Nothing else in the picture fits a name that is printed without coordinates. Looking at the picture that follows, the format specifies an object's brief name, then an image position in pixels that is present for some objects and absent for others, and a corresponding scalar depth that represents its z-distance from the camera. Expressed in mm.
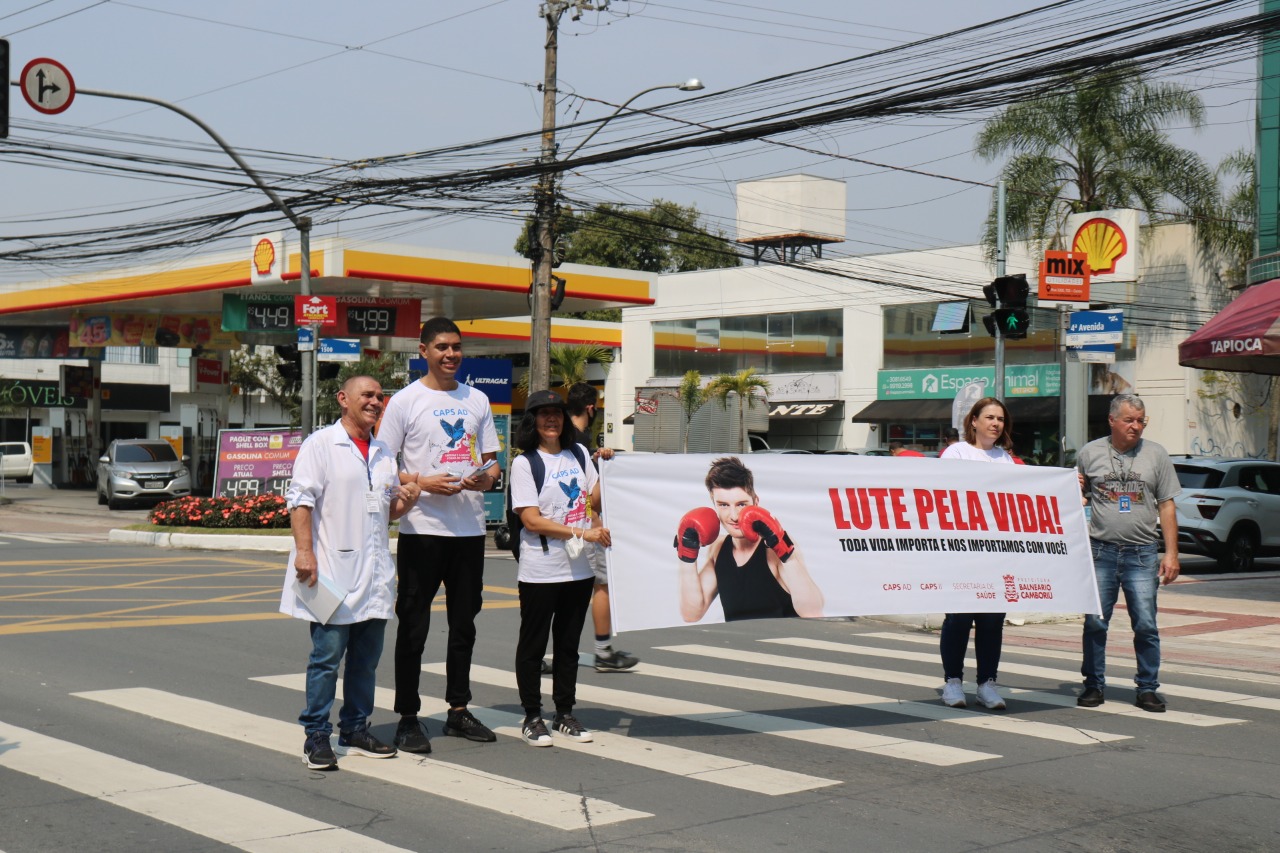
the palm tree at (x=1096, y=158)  36156
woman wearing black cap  7395
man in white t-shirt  7164
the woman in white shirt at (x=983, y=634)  8648
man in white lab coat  6590
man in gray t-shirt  8664
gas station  29500
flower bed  23688
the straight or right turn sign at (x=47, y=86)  18750
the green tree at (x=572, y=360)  49562
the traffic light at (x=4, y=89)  16859
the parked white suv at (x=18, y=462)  50344
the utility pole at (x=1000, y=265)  16766
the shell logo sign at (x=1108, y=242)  30688
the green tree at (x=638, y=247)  67875
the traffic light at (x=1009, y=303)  16812
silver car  35125
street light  22188
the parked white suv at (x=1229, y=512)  21156
